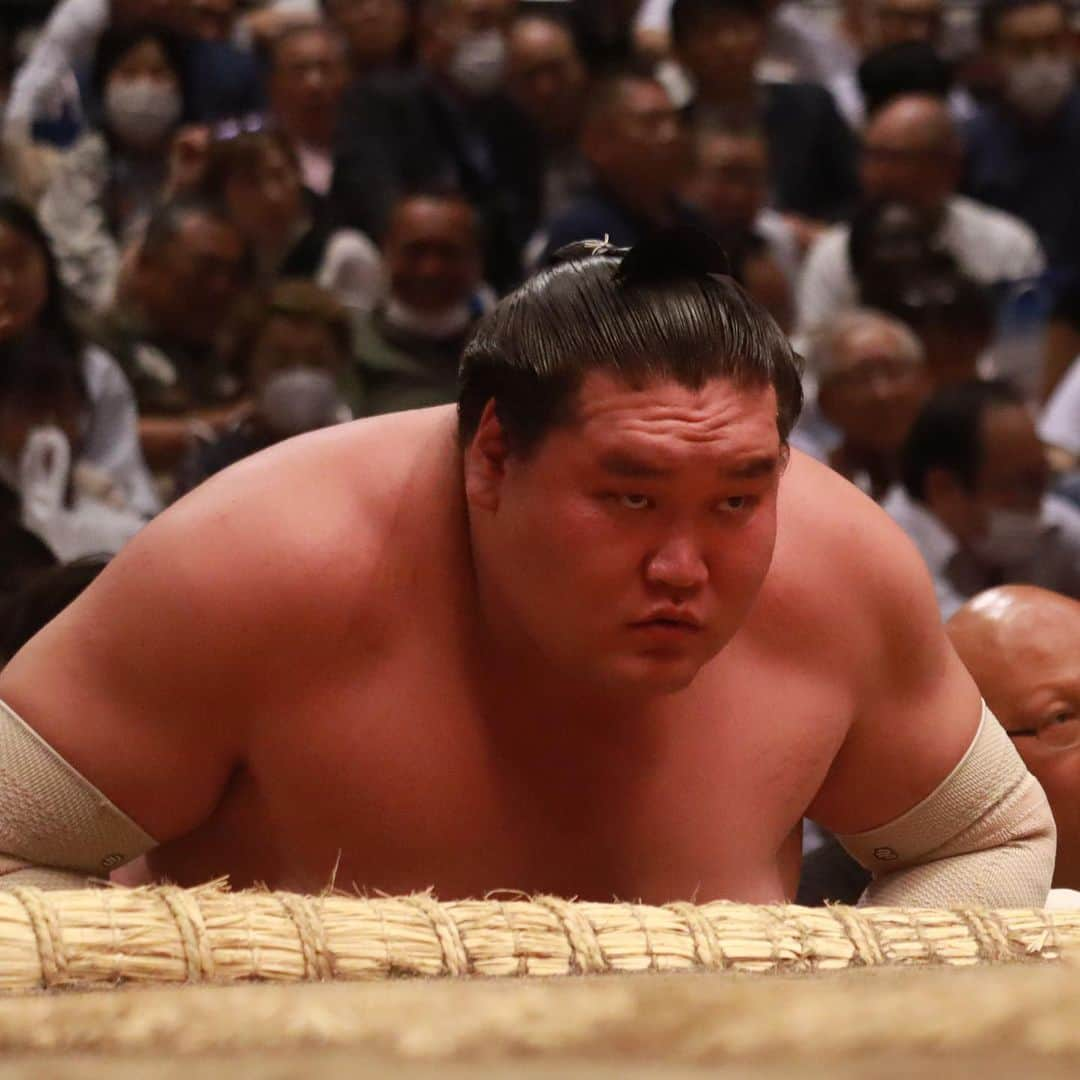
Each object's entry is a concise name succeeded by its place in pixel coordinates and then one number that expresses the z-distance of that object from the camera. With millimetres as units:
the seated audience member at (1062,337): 7941
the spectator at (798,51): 9602
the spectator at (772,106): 8602
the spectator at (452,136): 8187
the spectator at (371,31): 8898
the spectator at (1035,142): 8711
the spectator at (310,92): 8445
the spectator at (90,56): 8242
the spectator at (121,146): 7701
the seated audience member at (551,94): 8516
